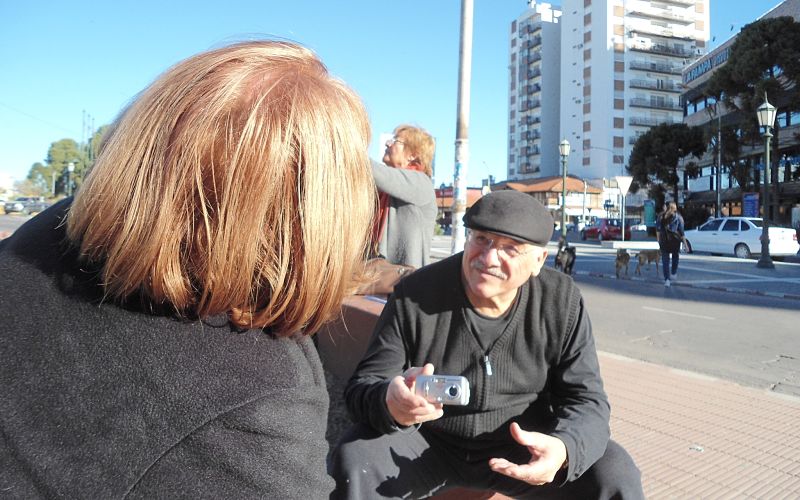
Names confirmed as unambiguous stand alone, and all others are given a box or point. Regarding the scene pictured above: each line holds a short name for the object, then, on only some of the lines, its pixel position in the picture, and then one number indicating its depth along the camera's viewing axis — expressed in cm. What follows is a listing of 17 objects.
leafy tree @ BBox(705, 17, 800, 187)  3077
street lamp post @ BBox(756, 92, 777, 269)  1731
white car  2234
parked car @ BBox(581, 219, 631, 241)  4031
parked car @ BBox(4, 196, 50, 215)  4452
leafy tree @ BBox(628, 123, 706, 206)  4491
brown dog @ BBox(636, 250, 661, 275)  1649
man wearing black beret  194
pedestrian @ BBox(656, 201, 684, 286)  1412
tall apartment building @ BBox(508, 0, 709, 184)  7856
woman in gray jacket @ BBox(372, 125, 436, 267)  370
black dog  1481
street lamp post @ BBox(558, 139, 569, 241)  2261
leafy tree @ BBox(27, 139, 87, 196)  5572
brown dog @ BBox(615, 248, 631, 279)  1591
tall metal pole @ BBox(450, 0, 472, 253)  891
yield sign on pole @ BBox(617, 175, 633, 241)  2223
